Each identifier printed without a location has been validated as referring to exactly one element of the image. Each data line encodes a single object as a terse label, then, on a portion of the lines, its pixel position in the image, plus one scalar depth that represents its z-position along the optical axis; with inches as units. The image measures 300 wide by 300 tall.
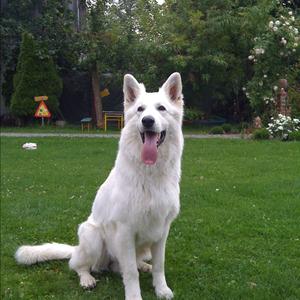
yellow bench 738.8
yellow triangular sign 724.7
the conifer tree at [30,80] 728.3
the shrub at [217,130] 647.1
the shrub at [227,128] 658.2
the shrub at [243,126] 643.7
